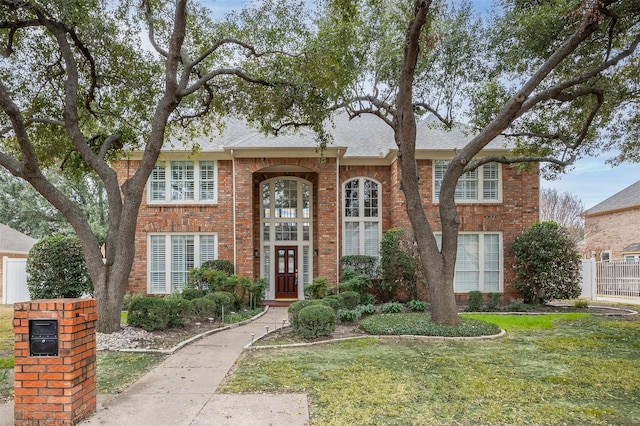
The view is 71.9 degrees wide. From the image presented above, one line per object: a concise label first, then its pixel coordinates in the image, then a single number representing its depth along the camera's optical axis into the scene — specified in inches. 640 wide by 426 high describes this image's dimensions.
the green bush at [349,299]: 480.7
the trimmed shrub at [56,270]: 545.0
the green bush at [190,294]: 487.2
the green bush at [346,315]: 438.9
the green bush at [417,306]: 515.8
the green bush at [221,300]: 462.0
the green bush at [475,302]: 557.0
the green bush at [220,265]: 591.2
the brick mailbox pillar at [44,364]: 168.7
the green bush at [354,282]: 546.9
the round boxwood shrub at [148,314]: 375.9
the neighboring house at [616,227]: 903.1
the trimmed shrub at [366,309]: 480.8
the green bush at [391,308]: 495.5
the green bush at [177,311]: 394.3
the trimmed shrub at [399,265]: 557.0
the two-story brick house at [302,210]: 597.9
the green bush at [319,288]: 544.4
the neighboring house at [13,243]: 881.5
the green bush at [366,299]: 551.5
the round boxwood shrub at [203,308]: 430.9
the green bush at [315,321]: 354.3
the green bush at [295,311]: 373.1
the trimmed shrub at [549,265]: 562.3
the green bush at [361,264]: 601.3
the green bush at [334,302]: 429.5
